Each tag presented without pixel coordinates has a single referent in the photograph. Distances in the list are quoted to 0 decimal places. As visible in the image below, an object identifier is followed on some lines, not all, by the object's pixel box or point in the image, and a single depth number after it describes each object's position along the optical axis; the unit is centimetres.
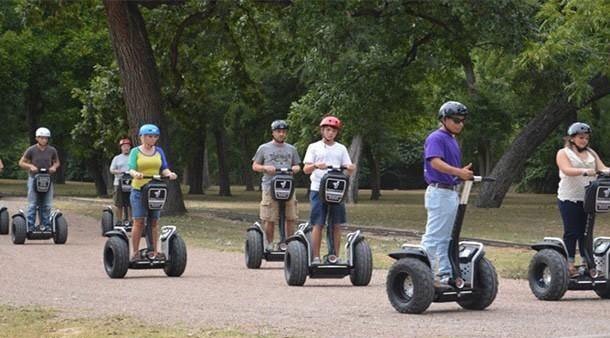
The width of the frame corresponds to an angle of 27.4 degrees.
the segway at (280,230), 1741
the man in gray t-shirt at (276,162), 1748
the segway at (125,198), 2416
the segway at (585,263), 1309
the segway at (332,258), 1472
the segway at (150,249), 1574
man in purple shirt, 1188
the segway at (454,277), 1166
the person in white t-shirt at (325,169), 1500
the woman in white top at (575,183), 1356
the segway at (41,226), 2236
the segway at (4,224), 2542
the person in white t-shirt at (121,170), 2430
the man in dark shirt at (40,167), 2229
